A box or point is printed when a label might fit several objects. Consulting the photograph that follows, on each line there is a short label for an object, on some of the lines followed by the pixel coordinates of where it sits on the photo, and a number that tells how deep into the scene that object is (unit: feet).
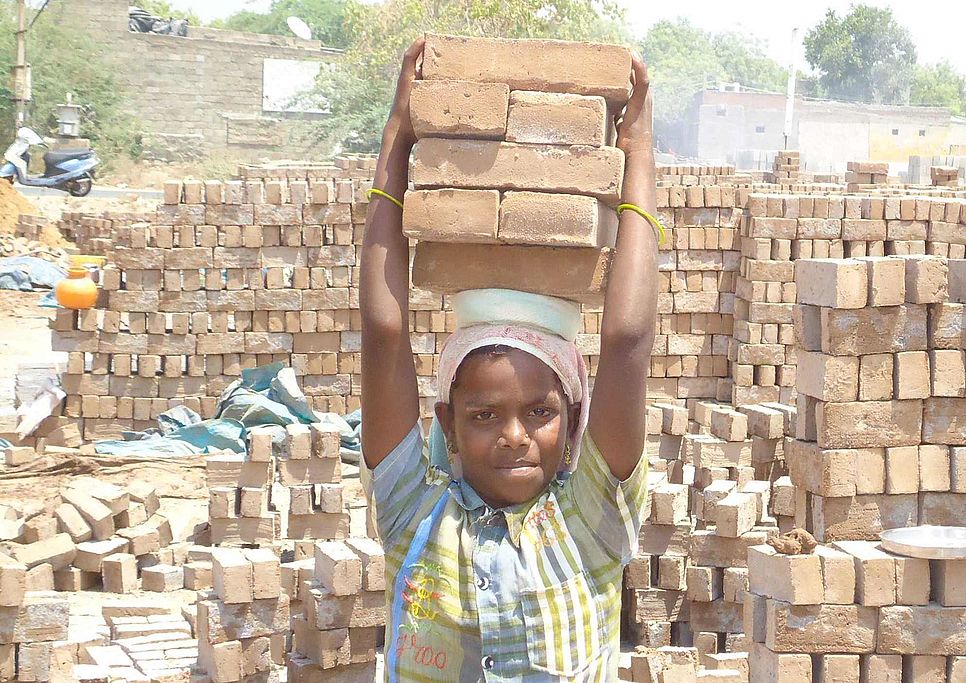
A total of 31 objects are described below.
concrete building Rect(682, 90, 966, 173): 179.52
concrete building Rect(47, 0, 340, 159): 145.28
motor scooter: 106.01
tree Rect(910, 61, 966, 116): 274.57
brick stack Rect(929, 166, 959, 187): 69.10
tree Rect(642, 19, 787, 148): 226.99
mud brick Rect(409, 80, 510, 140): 8.91
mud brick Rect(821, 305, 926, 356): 16.93
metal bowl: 13.88
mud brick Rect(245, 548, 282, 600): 17.63
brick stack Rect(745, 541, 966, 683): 14.35
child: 7.98
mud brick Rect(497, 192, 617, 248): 8.61
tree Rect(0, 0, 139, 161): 135.44
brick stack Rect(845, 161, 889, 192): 70.54
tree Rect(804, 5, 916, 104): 269.85
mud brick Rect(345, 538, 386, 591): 18.84
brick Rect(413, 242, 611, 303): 8.64
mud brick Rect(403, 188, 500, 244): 8.80
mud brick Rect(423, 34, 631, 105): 8.91
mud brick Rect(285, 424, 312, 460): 25.91
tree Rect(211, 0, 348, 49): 227.40
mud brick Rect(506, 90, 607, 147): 8.87
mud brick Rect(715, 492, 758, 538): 21.44
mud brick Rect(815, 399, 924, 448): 16.93
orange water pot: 38.91
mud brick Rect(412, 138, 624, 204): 8.75
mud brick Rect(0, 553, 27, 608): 15.57
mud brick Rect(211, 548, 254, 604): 17.42
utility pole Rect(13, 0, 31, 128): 119.96
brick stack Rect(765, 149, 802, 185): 81.25
